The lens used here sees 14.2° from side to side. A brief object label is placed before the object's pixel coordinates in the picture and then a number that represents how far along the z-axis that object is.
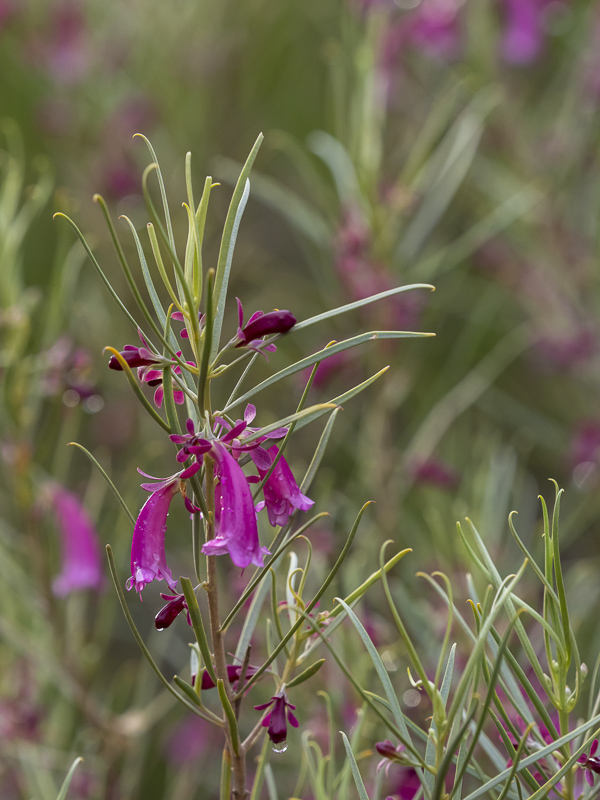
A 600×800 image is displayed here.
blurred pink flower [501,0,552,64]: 1.22
